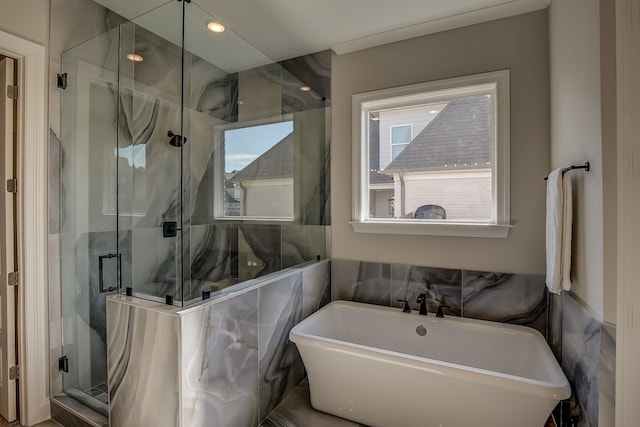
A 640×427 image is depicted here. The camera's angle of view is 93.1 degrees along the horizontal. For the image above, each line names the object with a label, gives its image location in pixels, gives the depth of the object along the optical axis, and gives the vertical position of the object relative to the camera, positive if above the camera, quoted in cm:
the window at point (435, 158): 219 +45
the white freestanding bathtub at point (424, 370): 150 -91
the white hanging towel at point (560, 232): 157 -9
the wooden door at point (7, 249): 187 -21
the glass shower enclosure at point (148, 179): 204 +27
